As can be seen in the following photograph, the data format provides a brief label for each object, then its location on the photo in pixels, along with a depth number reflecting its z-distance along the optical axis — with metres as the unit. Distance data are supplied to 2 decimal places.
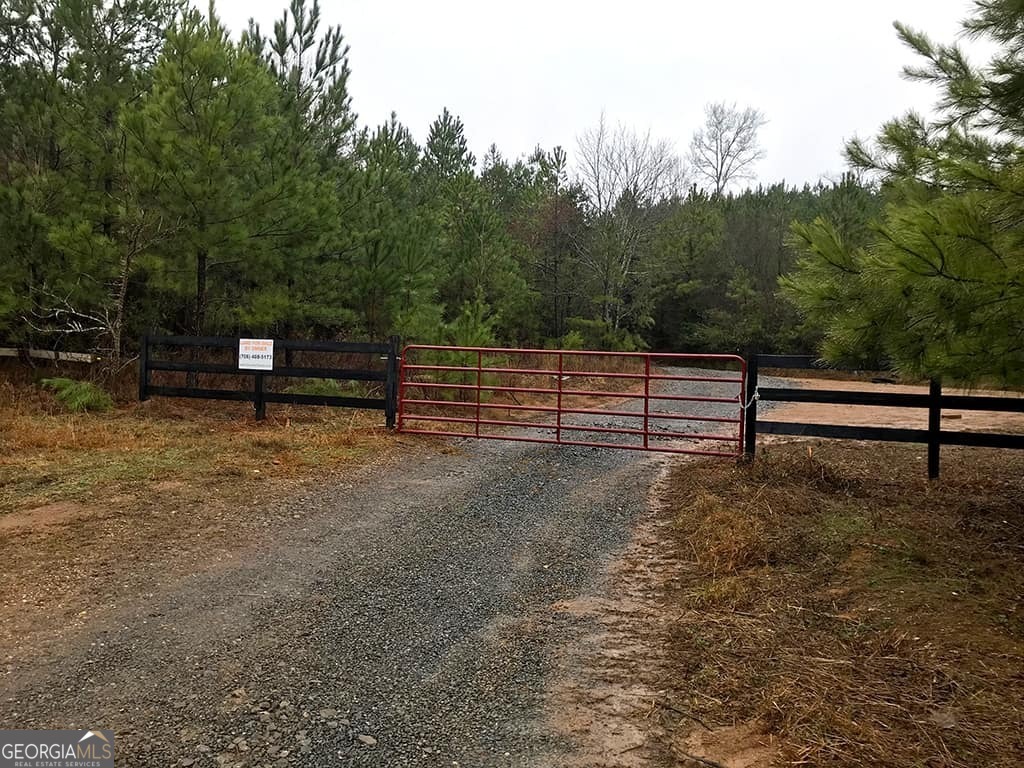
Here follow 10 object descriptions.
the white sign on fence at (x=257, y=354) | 10.19
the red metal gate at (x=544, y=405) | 9.23
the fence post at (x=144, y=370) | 11.29
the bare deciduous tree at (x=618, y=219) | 27.28
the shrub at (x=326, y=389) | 12.15
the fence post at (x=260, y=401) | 10.49
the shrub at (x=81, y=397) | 10.86
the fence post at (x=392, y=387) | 10.00
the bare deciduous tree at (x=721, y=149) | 42.94
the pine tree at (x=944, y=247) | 3.63
